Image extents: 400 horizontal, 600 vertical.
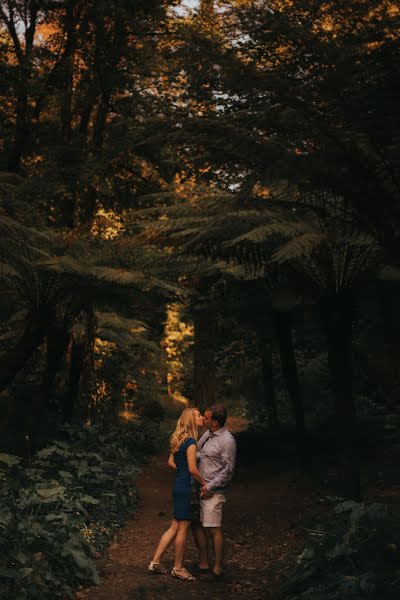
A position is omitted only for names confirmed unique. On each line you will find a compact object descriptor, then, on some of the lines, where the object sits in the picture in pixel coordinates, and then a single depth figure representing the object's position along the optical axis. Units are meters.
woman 6.21
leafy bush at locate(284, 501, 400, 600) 4.05
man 6.25
